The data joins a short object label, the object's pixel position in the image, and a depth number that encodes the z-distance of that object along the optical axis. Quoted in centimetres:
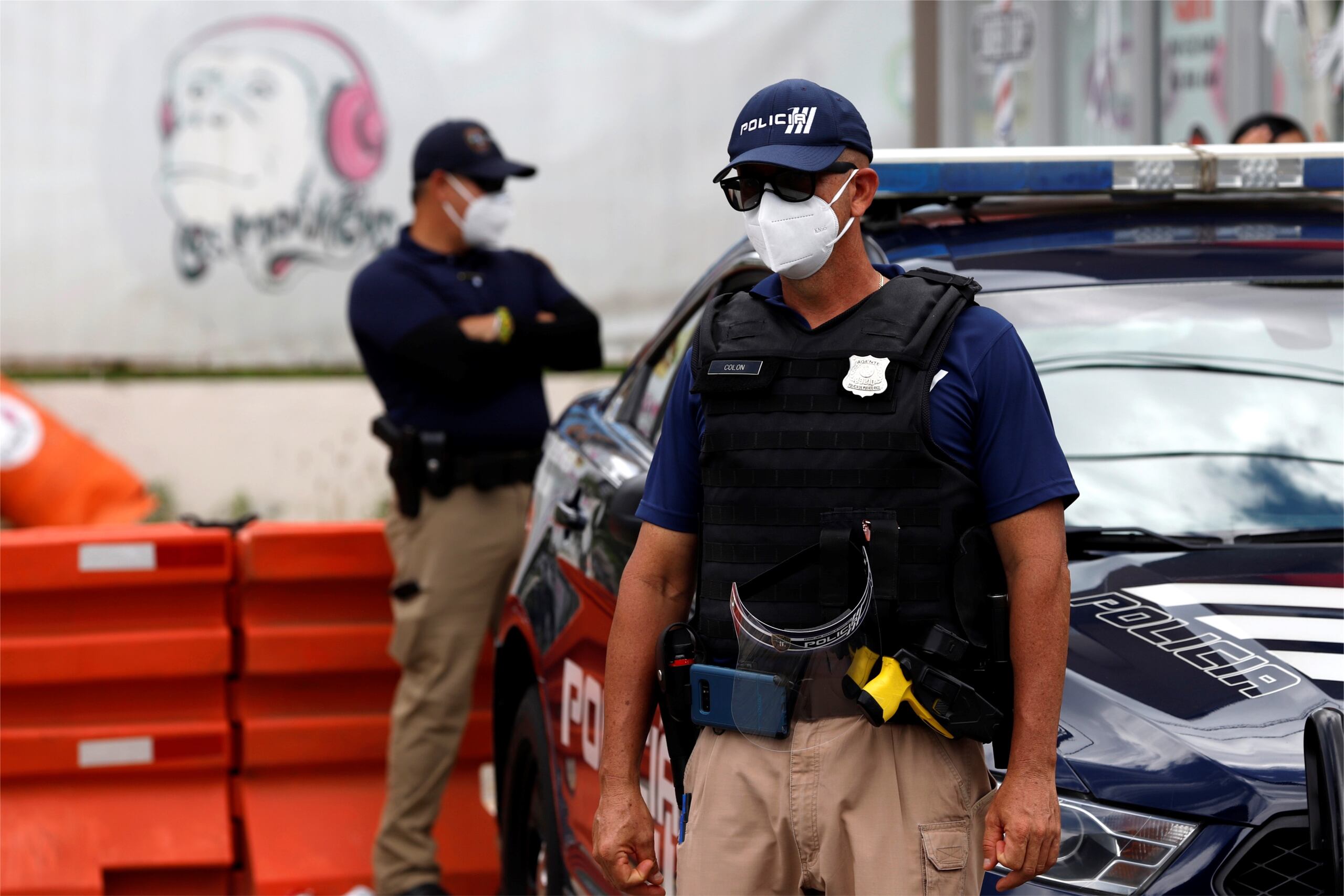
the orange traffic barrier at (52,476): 1986
